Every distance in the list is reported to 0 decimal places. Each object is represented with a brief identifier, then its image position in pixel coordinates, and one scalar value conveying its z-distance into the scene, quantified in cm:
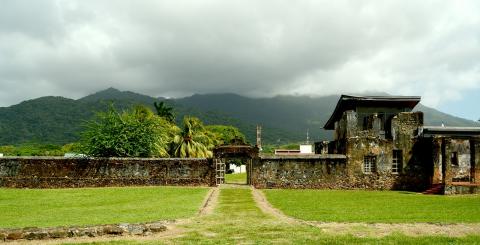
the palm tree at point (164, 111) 7294
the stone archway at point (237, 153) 3616
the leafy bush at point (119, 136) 3868
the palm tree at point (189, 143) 5400
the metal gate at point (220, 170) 3616
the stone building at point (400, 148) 3472
